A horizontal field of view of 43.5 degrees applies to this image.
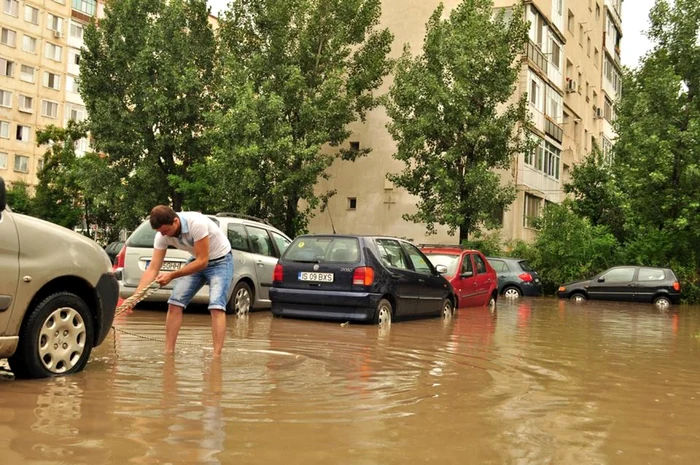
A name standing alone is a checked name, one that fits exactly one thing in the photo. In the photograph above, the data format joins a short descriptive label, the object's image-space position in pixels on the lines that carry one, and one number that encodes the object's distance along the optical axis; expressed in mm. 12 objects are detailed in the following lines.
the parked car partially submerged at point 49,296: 6398
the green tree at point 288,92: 31844
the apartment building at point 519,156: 39906
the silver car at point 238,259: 13766
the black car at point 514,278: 29641
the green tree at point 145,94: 36219
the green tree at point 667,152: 33656
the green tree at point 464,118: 32469
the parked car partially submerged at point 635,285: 28750
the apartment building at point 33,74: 67688
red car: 17859
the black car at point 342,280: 13016
